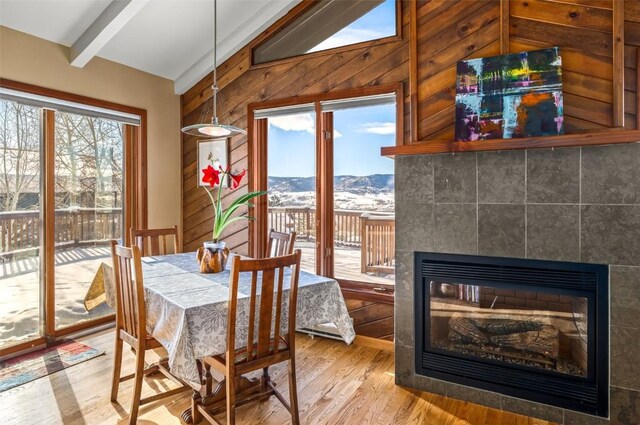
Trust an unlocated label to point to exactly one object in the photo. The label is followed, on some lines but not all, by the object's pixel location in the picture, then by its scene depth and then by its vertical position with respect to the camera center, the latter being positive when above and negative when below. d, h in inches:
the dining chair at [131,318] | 81.9 -25.0
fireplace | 86.4 -30.4
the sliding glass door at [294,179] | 142.9 +10.9
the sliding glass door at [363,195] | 128.9 +4.2
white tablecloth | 70.7 -21.0
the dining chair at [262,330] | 73.1 -24.9
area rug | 106.7 -46.4
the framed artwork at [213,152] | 159.9 +23.5
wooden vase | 98.8 -13.1
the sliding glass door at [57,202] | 121.6 +2.5
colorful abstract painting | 91.1 +27.0
